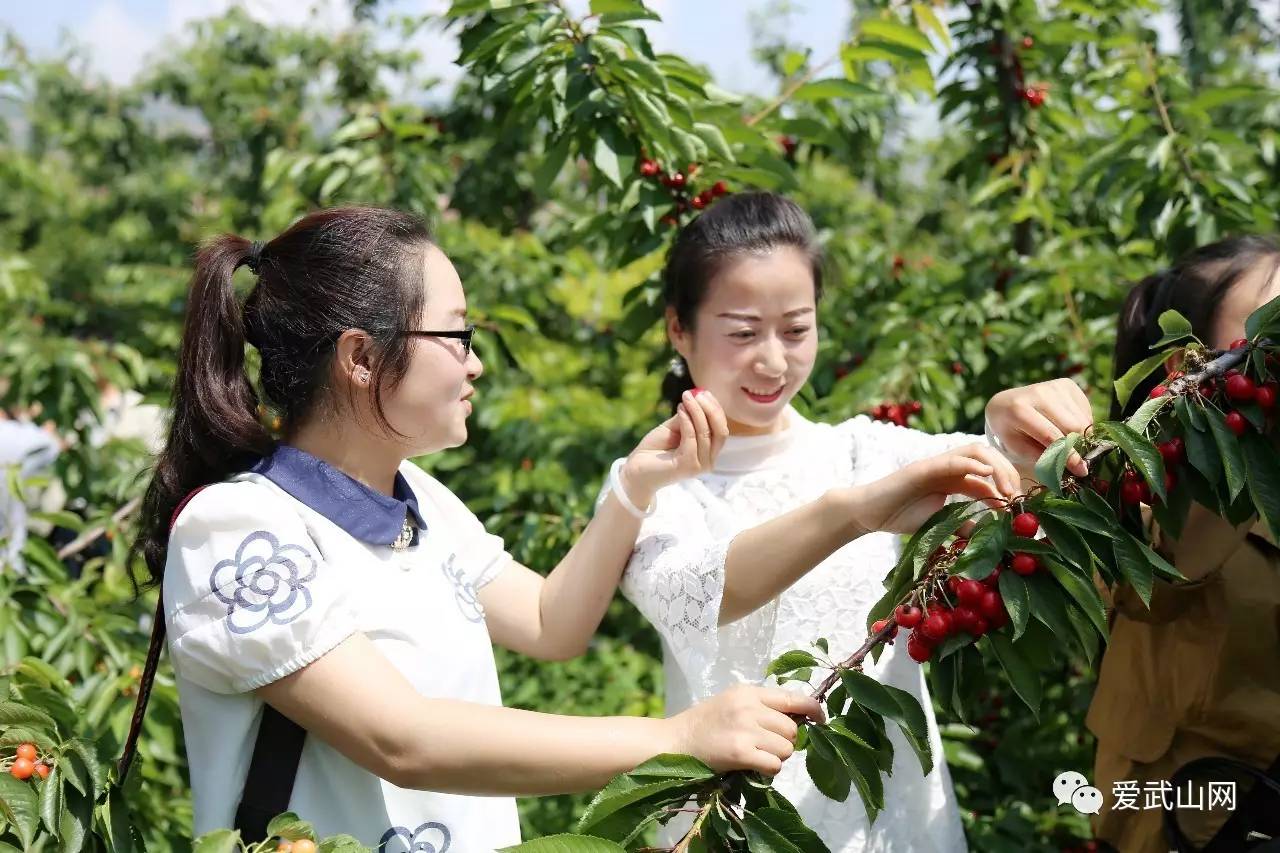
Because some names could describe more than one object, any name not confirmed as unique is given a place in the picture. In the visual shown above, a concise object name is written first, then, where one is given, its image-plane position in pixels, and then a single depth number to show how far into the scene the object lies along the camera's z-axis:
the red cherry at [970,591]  1.23
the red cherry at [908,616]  1.27
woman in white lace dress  1.52
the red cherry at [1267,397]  1.32
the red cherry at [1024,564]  1.25
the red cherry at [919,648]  1.28
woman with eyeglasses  1.25
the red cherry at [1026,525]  1.26
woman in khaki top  1.63
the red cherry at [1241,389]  1.32
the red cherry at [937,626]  1.25
